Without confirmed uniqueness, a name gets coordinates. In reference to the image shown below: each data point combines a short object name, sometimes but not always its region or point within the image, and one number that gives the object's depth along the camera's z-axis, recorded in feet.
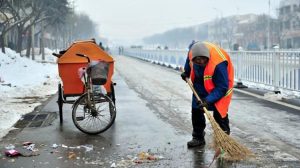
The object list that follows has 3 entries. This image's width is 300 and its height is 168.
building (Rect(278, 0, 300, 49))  236.06
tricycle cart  26.61
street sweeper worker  18.80
